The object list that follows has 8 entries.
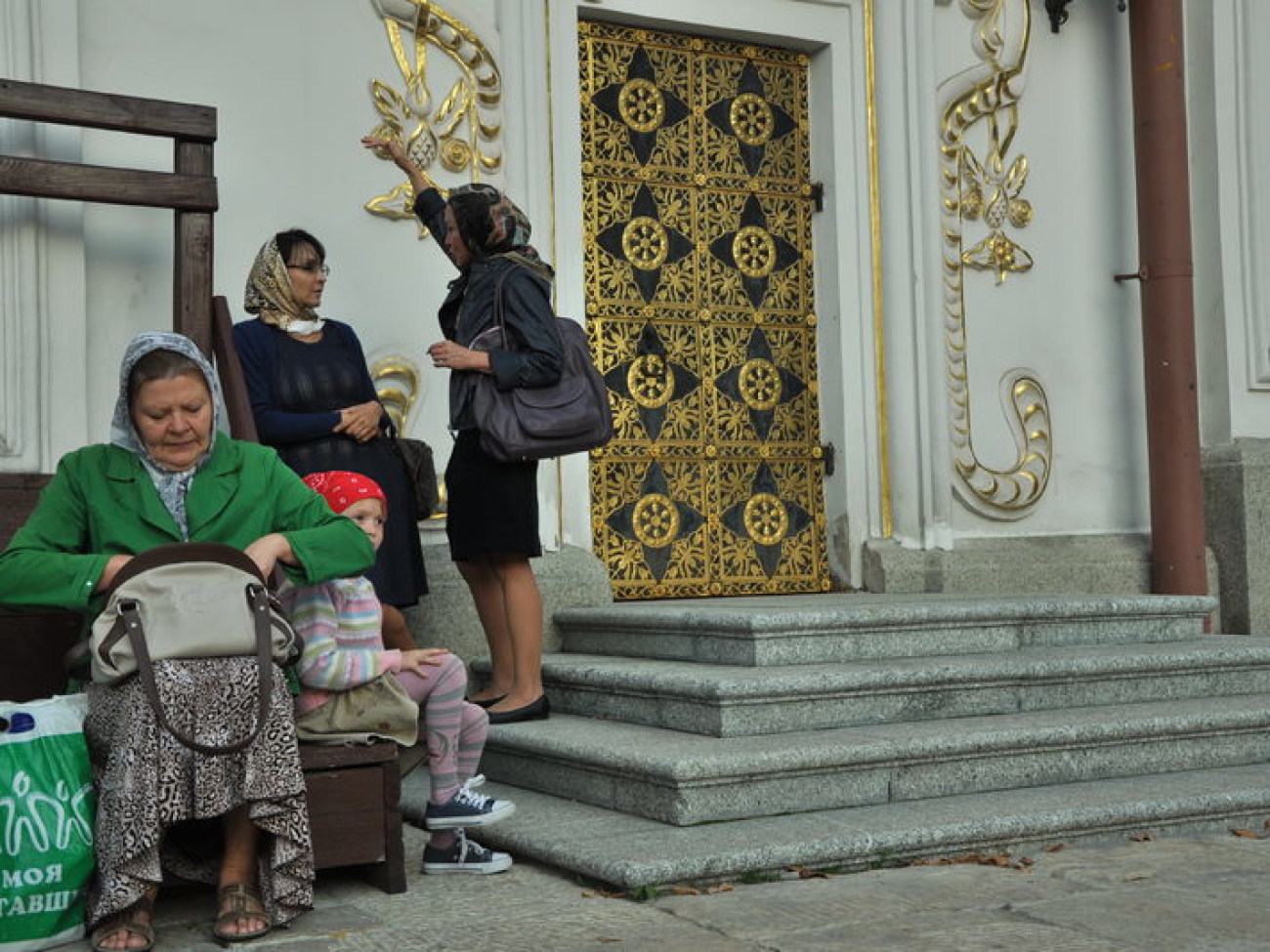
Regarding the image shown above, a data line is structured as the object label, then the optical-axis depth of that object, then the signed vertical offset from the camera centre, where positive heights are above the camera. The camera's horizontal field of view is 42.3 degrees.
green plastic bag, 3.44 -0.57
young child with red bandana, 3.98 -0.31
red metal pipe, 7.76 +1.10
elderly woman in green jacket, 3.51 -0.10
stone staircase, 4.41 -0.60
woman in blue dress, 5.43 +0.54
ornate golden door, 7.28 +1.04
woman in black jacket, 5.28 +0.50
